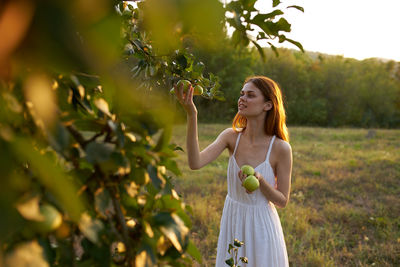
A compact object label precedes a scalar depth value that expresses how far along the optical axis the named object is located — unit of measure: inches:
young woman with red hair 74.6
